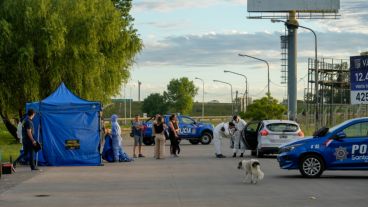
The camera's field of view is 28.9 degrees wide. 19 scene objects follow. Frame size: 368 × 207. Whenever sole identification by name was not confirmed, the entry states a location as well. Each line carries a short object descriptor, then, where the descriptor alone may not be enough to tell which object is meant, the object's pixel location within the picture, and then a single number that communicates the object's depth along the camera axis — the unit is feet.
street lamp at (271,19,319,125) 146.38
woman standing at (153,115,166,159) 91.81
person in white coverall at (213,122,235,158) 93.81
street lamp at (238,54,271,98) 212.07
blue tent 78.18
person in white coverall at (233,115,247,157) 92.99
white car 89.81
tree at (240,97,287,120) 207.92
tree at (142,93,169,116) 401.49
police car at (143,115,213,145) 140.67
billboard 242.17
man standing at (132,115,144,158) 97.45
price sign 87.45
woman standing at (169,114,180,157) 96.22
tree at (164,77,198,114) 385.29
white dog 55.83
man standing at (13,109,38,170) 69.92
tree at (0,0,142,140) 123.03
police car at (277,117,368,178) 59.21
